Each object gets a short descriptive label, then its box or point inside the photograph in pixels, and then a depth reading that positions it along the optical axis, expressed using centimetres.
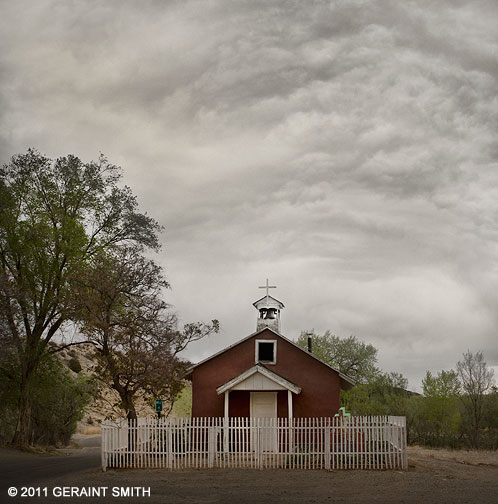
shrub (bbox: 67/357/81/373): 8969
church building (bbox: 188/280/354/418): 3219
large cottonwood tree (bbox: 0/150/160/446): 3466
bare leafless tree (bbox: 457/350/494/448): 4503
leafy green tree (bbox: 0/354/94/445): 3594
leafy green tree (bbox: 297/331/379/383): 6688
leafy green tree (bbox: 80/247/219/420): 2667
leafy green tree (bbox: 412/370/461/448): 4606
